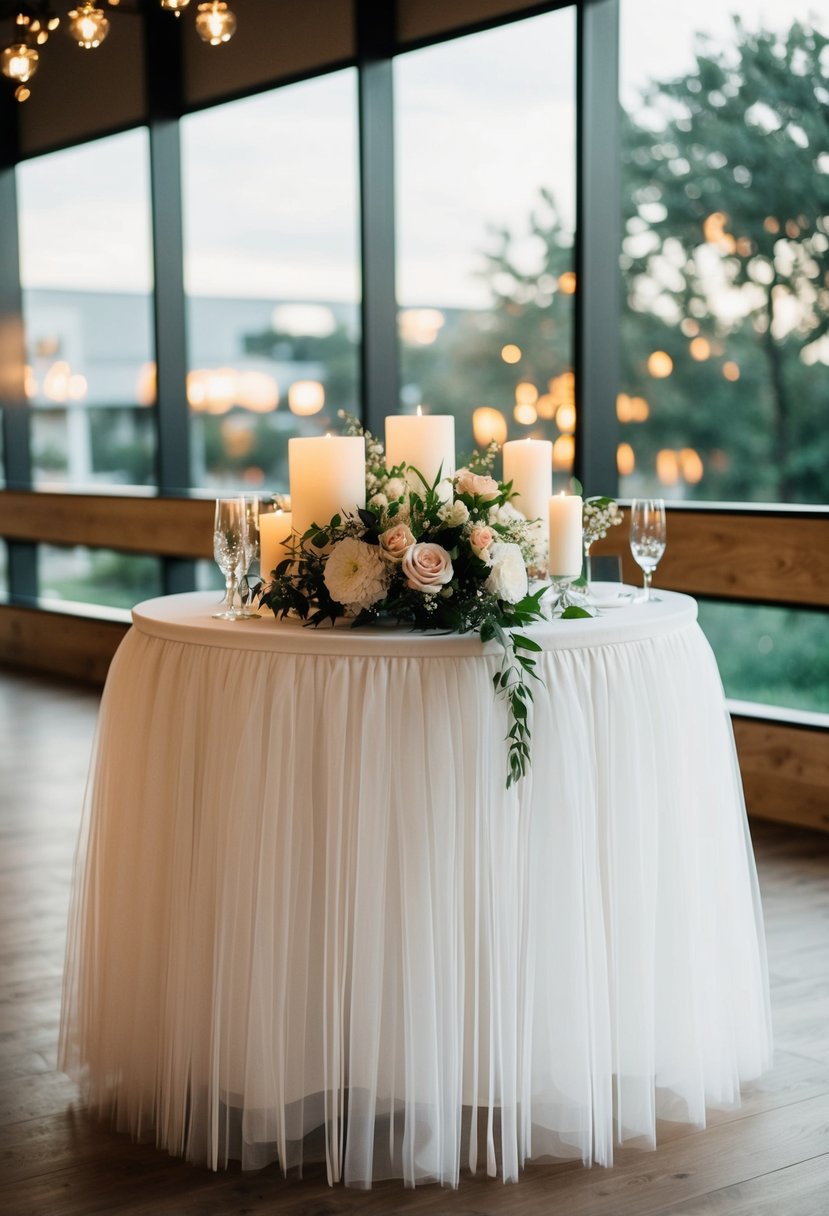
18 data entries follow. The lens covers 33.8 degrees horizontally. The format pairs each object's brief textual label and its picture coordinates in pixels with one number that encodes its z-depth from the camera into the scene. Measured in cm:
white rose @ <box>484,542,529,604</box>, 211
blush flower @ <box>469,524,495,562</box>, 212
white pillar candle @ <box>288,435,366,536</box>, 229
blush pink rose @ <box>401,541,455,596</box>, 209
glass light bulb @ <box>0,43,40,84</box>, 357
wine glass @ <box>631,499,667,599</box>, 276
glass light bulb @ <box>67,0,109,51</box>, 332
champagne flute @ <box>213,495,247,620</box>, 243
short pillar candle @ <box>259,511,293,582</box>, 244
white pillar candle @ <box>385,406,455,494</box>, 237
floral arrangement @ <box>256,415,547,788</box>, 211
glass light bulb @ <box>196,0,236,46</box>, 343
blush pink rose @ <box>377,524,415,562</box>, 214
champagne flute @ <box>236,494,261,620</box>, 244
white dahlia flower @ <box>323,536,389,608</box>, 215
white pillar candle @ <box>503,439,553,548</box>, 240
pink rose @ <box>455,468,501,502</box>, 225
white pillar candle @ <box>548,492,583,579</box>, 246
